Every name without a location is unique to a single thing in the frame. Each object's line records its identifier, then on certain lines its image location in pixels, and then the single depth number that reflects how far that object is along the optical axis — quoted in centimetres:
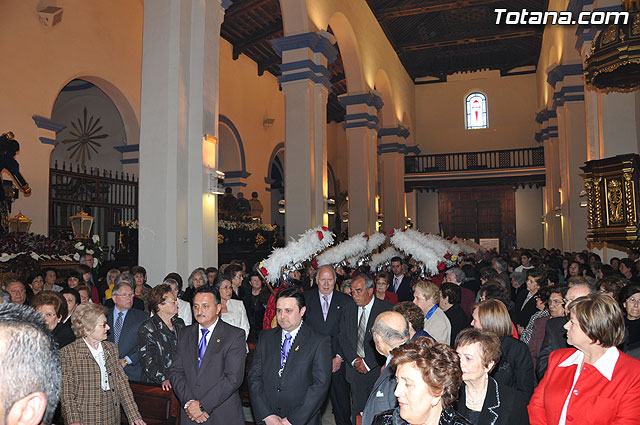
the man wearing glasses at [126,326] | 486
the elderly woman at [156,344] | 448
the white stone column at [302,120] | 1280
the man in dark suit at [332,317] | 545
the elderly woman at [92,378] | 361
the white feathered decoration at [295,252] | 630
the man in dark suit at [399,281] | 810
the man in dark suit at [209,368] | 386
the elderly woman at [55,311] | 425
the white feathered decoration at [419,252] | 930
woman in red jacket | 270
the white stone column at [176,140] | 804
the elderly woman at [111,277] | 721
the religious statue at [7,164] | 883
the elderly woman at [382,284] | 676
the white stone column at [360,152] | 1791
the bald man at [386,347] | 308
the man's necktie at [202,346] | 403
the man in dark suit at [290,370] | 385
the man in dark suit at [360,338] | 479
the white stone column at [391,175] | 2316
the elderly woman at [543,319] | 454
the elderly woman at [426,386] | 220
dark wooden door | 2775
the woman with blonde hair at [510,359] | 368
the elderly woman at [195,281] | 684
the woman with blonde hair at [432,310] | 472
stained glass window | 2942
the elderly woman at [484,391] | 293
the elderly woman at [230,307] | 574
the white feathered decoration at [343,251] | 741
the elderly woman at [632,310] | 441
